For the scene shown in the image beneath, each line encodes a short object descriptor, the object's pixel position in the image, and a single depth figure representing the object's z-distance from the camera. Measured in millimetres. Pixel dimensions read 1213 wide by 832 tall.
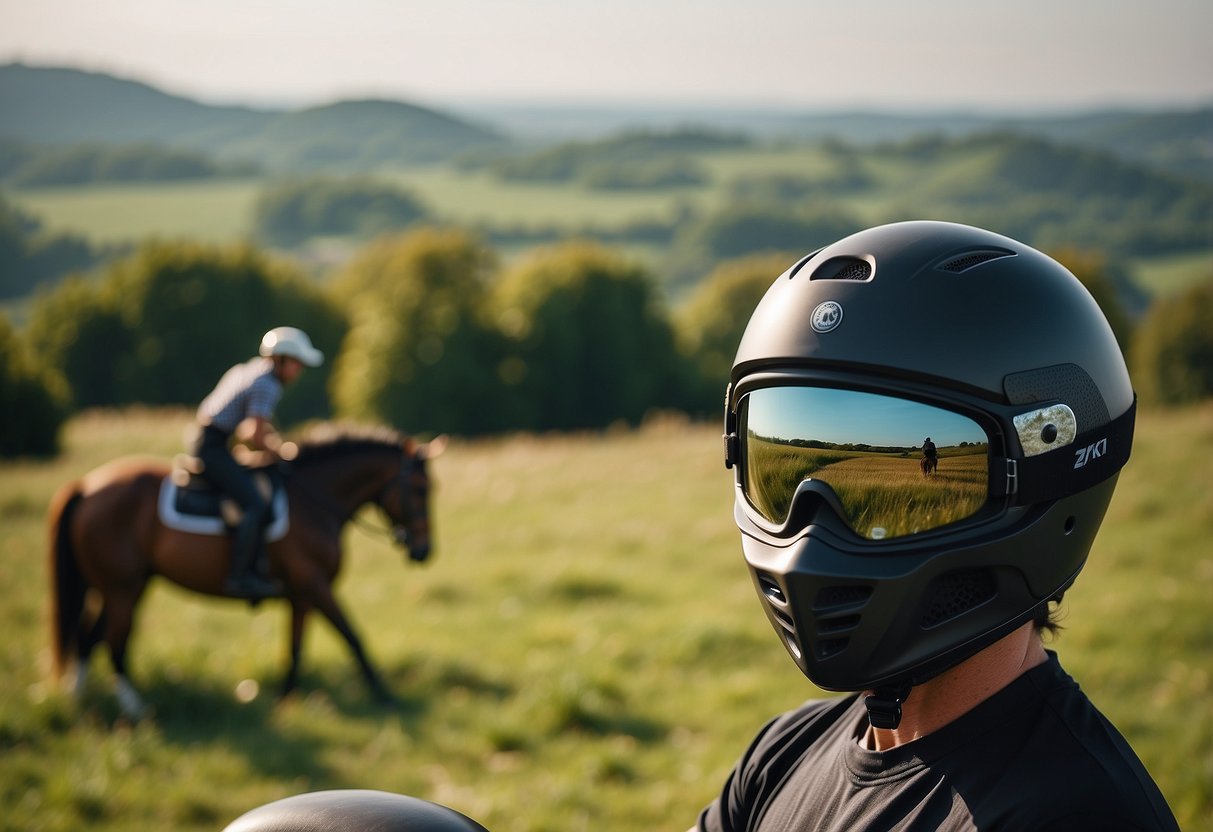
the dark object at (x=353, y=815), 1604
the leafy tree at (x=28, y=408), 27391
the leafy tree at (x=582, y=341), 44531
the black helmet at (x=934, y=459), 1690
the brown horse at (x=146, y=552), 7273
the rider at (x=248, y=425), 6879
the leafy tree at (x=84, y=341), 42000
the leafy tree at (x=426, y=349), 40906
